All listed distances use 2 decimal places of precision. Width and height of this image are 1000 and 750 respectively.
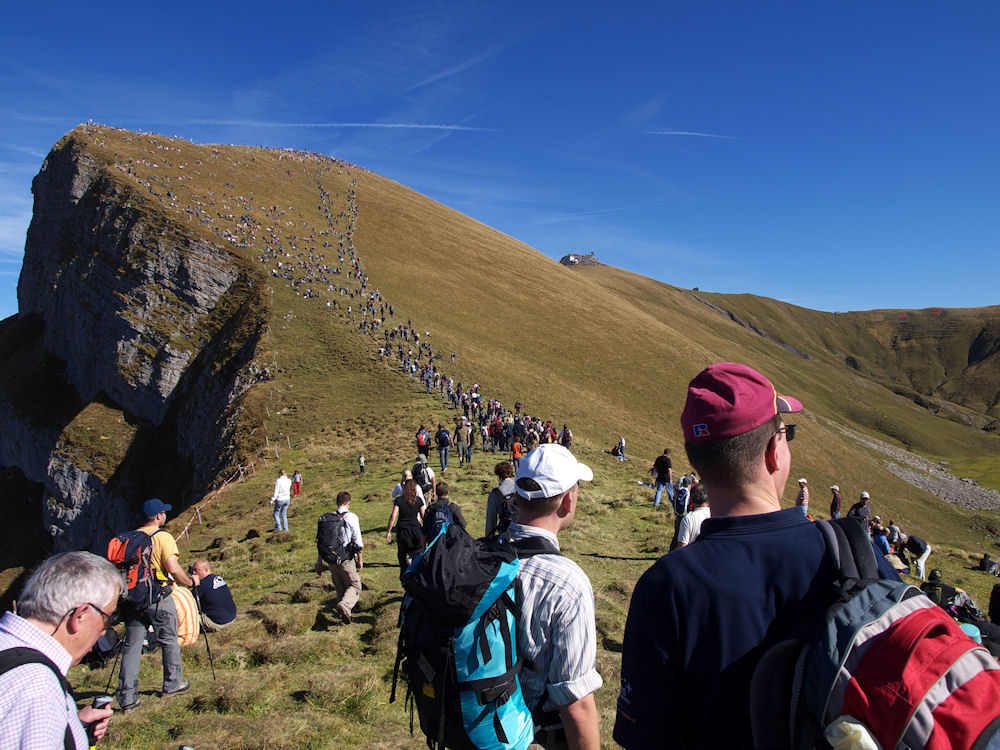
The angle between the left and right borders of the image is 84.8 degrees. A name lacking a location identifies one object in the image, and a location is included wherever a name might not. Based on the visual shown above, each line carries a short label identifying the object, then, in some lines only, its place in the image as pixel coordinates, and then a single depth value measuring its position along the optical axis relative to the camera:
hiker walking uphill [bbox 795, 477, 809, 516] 15.23
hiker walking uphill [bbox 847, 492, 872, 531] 14.53
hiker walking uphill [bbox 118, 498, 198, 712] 6.42
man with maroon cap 1.76
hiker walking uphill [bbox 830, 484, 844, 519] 19.06
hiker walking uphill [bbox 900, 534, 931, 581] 16.15
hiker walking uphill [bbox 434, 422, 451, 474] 22.12
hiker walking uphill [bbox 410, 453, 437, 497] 11.99
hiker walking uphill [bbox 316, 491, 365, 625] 9.02
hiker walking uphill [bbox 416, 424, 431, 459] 23.00
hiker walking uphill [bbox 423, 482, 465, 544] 8.18
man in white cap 2.80
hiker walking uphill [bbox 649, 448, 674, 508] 16.06
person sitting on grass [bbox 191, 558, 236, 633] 8.21
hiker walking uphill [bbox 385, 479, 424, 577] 8.74
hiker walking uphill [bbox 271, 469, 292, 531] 16.38
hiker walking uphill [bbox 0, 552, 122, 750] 2.29
